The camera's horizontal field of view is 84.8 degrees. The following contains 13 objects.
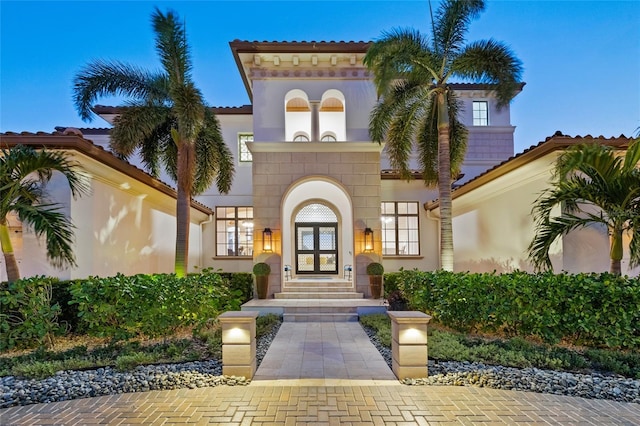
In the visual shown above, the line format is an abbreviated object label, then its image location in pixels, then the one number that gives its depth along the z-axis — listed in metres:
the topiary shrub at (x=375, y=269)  11.43
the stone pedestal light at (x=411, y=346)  5.05
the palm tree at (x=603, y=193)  5.96
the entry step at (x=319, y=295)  11.48
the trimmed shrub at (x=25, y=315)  6.05
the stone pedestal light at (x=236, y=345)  5.05
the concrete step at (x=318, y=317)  9.56
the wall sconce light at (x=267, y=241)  11.90
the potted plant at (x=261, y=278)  11.45
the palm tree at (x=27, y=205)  6.25
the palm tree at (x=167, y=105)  8.93
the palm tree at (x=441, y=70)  9.00
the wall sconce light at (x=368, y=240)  11.95
